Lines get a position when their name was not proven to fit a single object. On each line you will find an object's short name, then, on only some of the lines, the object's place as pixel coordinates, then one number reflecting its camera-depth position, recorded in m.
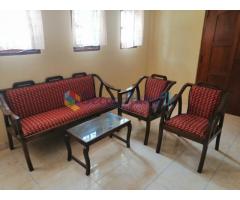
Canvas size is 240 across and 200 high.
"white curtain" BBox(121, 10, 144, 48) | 3.41
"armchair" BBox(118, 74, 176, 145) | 2.50
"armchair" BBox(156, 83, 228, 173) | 2.01
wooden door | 3.12
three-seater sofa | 2.04
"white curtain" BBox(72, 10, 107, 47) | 2.72
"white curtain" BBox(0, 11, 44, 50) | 2.09
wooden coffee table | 1.94
